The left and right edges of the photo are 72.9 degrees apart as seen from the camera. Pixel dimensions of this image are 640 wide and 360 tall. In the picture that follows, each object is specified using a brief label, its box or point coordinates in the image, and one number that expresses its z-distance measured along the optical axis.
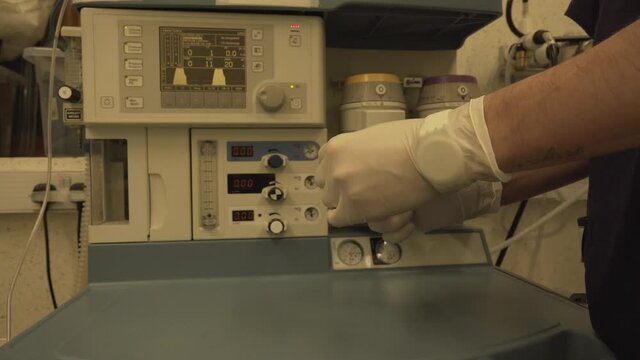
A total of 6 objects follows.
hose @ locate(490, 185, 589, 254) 1.28
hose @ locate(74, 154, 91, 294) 0.86
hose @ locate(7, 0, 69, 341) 0.92
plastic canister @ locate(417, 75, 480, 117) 0.96
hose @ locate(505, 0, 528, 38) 1.25
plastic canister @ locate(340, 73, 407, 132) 0.91
